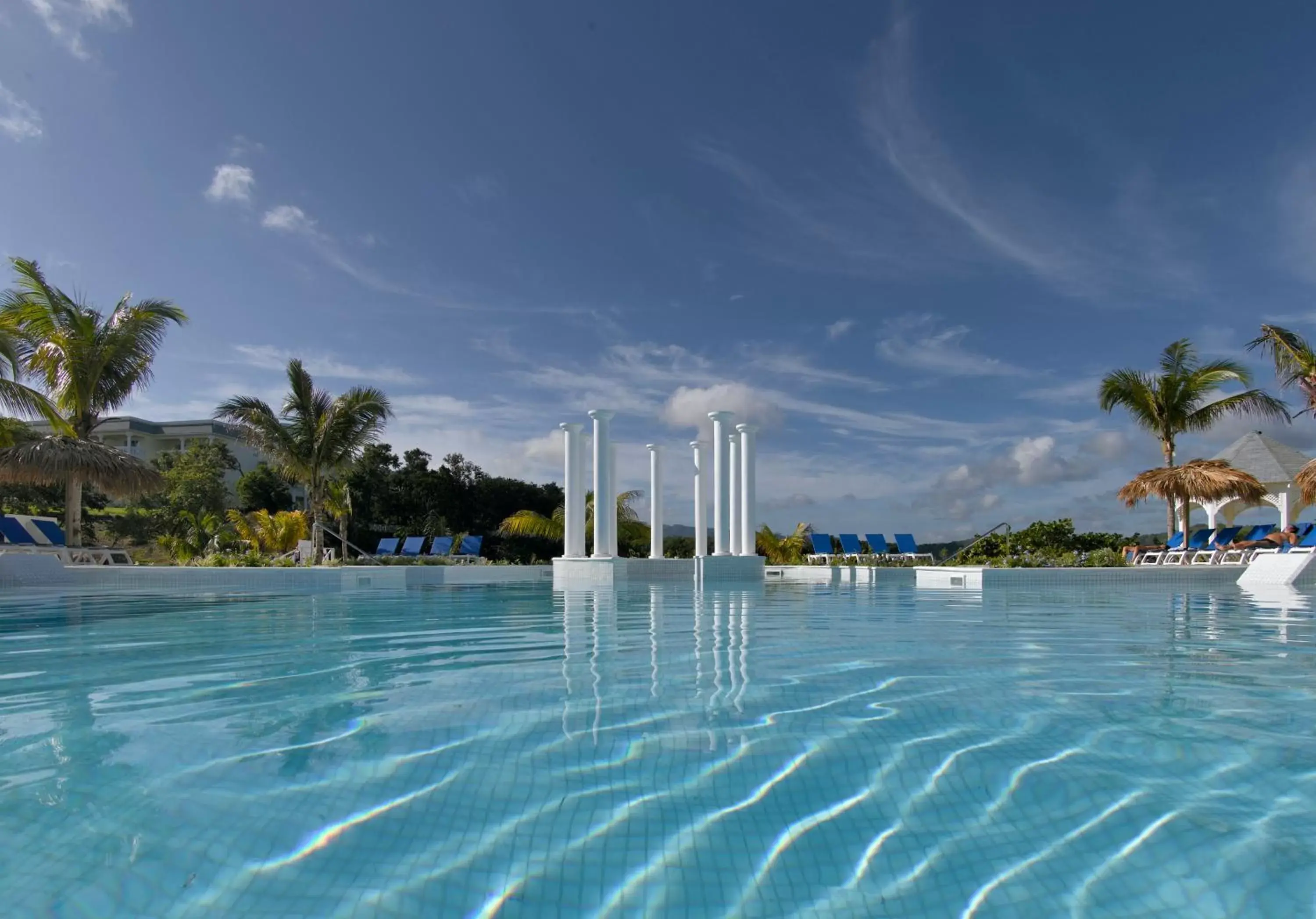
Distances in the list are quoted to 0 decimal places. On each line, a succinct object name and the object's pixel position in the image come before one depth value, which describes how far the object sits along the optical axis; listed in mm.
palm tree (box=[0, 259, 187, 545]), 15898
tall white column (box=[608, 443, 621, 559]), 18297
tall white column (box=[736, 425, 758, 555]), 18750
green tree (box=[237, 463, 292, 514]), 32250
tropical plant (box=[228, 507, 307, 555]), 23203
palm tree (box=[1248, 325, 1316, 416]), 17938
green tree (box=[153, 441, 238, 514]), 30391
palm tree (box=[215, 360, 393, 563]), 19016
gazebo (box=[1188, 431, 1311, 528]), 23062
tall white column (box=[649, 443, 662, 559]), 19906
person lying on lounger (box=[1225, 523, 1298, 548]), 18484
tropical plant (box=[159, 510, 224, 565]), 19172
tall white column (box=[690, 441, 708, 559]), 18797
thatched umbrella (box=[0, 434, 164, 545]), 15234
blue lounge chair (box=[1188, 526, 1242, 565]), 17250
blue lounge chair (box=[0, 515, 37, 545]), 17016
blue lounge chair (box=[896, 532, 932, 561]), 21344
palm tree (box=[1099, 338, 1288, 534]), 20141
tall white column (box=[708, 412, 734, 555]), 17922
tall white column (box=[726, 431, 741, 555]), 18266
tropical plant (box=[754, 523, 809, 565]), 24469
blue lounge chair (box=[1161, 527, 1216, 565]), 17516
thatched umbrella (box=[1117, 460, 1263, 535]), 17891
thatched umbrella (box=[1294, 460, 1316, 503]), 16984
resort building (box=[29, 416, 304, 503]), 45875
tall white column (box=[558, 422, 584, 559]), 18062
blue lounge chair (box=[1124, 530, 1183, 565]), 18750
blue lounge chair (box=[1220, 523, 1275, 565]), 16859
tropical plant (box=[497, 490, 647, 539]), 24750
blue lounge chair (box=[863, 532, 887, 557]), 22141
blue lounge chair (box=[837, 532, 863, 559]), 21812
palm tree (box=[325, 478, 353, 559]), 23438
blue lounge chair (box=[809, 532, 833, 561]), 21250
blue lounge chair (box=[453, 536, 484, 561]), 22203
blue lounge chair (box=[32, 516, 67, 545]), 18062
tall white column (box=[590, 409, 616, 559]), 17859
